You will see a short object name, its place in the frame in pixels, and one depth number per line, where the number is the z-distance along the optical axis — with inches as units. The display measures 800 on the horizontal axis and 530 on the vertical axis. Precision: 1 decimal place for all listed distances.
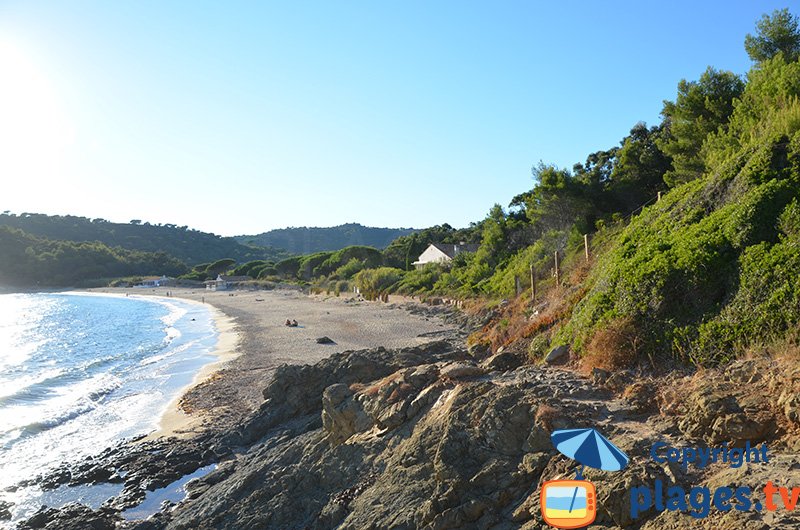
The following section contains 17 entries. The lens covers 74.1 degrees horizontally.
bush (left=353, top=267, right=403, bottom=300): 1819.6
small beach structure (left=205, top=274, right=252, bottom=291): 3618.6
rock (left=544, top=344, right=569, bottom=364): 349.7
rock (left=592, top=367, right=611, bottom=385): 283.6
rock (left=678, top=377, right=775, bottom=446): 189.2
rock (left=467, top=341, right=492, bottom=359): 467.2
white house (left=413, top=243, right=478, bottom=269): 1927.2
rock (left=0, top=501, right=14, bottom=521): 355.1
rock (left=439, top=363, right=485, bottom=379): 310.2
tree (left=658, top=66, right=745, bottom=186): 757.9
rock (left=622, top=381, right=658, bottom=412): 238.2
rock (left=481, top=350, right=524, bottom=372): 359.3
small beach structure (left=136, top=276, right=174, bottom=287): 4274.1
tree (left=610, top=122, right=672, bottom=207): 999.0
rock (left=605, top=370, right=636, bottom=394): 270.8
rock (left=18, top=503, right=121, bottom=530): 320.5
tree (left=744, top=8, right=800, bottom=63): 839.7
